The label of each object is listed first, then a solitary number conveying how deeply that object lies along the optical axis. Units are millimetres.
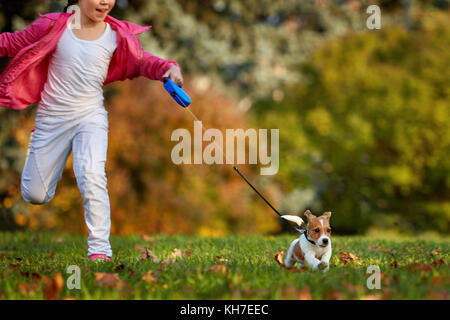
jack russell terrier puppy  6310
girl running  7781
